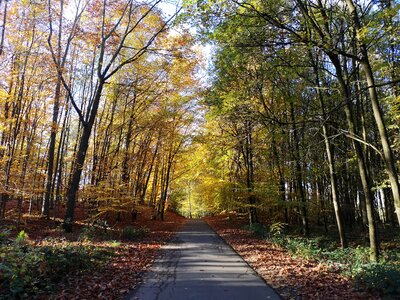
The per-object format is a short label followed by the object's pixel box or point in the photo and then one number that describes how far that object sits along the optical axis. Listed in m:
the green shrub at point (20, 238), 6.82
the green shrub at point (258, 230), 14.98
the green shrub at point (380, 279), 5.30
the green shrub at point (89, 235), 10.96
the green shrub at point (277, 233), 13.54
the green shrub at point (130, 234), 13.63
